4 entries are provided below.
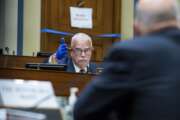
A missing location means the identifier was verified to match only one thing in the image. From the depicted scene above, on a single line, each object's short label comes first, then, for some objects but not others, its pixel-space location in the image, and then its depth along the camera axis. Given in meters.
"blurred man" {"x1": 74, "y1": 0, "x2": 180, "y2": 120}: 2.67
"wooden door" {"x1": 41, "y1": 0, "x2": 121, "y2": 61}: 10.53
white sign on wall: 10.41
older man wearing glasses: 6.14
